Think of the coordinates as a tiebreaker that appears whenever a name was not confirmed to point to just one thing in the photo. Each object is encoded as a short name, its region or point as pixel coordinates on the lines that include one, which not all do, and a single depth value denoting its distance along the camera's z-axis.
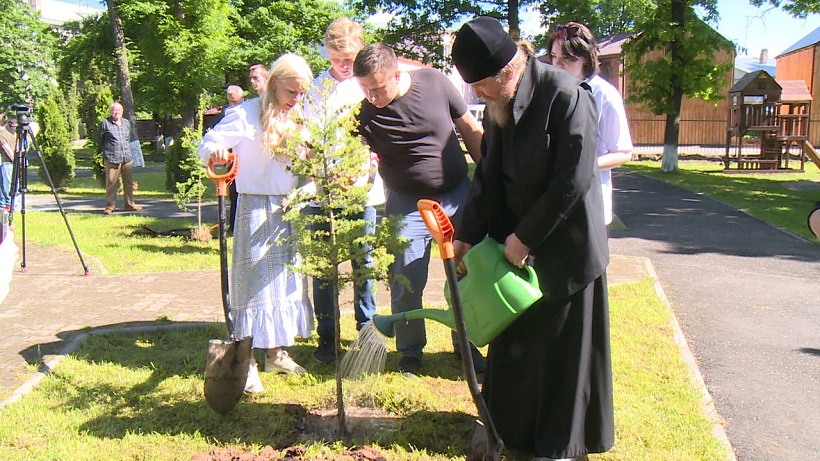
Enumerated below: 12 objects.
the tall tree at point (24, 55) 37.81
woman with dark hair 3.86
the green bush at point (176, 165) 14.67
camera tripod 6.62
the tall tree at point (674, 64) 19.42
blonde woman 3.87
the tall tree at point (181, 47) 23.47
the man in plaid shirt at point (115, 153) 13.01
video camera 6.35
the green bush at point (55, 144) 17.75
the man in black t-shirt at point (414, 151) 4.05
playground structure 18.92
